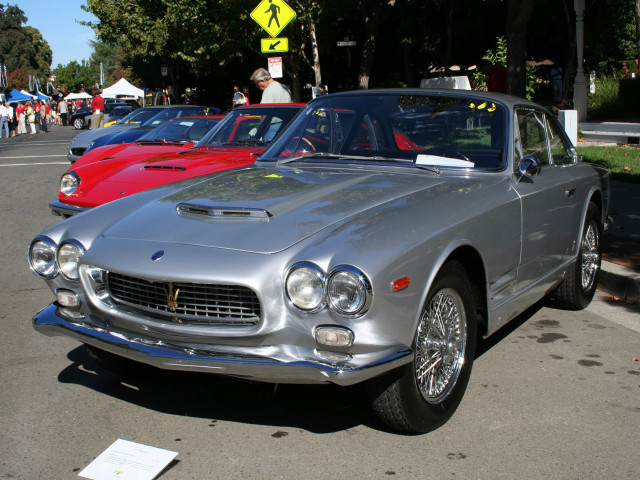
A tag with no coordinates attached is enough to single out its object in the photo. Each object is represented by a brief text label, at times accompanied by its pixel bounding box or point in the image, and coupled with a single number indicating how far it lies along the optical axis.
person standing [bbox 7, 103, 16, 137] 37.02
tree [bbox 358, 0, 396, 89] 25.77
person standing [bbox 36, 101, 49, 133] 40.66
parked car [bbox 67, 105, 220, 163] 14.41
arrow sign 14.35
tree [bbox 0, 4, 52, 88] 111.50
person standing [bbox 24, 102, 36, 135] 38.68
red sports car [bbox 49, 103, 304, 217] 7.01
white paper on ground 3.20
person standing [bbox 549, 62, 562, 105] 28.53
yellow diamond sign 13.72
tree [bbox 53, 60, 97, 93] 143.12
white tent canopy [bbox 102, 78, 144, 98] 55.09
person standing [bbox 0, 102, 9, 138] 35.65
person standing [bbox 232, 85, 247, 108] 26.43
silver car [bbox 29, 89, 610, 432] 3.14
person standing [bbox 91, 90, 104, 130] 26.67
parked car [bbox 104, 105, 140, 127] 31.13
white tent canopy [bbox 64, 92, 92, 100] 76.93
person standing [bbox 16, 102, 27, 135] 38.74
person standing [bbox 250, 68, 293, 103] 10.92
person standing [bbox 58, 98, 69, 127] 50.60
